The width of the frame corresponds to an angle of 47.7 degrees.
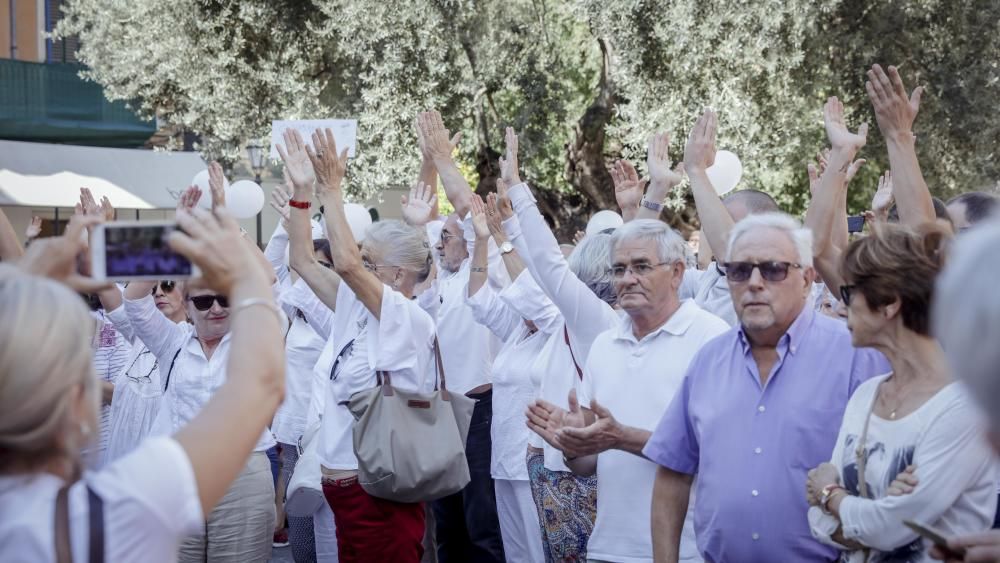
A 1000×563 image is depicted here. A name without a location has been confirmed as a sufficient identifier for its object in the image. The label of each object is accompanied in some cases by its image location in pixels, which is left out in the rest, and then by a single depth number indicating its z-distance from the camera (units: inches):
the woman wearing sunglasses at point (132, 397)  217.2
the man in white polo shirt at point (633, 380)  154.7
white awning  804.6
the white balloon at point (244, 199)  351.6
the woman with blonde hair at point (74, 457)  73.8
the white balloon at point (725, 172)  325.1
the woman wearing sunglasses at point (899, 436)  108.0
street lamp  637.3
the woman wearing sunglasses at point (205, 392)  186.5
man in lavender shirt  130.5
